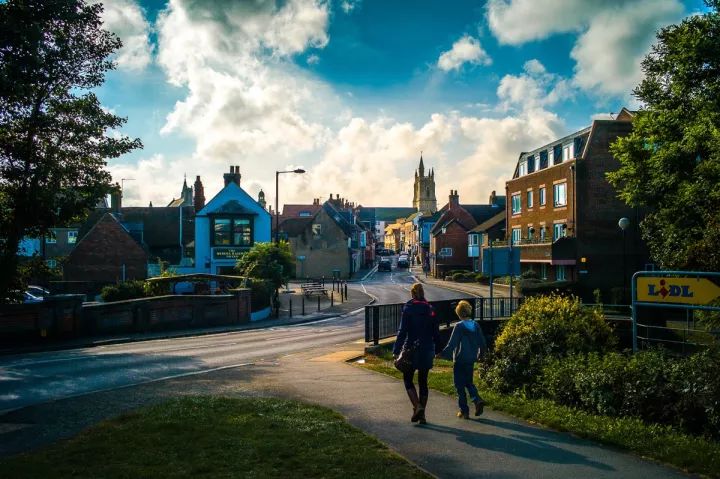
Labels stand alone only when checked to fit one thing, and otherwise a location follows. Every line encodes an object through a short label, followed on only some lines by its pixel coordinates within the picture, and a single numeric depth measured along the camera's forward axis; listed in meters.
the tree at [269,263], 37.31
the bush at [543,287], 38.34
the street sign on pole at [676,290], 10.45
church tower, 196.25
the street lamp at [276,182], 38.53
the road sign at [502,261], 20.09
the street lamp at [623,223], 27.33
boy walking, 8.88
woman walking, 8.51
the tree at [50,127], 15.55
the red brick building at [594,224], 43.03
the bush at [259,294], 34.28
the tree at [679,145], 23.55
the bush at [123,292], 30.54
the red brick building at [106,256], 49.75
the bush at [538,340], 10.40
